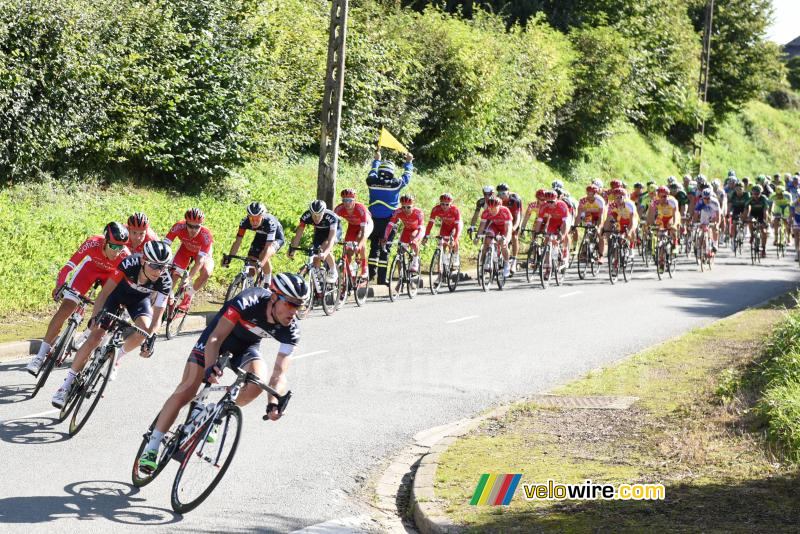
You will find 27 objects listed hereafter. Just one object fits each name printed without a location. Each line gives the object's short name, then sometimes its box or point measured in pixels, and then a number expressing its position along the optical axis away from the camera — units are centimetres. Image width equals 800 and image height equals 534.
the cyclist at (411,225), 1944
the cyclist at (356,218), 1795
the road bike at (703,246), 2748
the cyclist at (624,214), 2421
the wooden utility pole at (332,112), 2050
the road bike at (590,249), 2427
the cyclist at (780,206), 3177
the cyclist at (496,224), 2141
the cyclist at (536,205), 2293
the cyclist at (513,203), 2286
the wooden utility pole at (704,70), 4998
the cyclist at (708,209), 2750
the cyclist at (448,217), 2069
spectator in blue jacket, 2011
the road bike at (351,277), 1798
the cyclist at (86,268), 1061
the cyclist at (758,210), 3028
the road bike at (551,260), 2248
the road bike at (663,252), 2503
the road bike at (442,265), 2070
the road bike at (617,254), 2372
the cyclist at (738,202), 3119
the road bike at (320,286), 1678
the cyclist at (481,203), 2138
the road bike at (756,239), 2997
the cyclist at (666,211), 2567
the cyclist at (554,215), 2230
